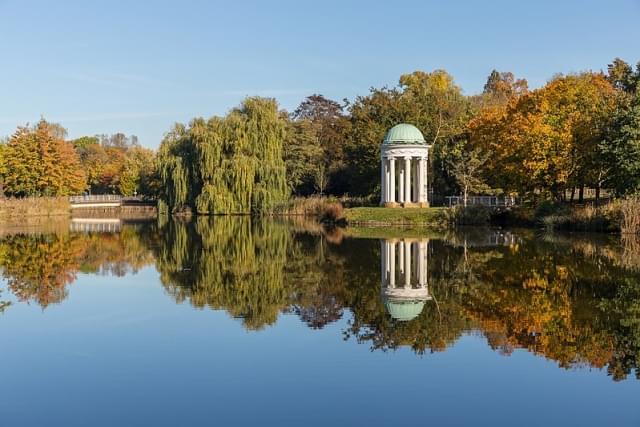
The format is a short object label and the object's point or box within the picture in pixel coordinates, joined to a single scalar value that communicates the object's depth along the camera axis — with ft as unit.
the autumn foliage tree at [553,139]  117.19
